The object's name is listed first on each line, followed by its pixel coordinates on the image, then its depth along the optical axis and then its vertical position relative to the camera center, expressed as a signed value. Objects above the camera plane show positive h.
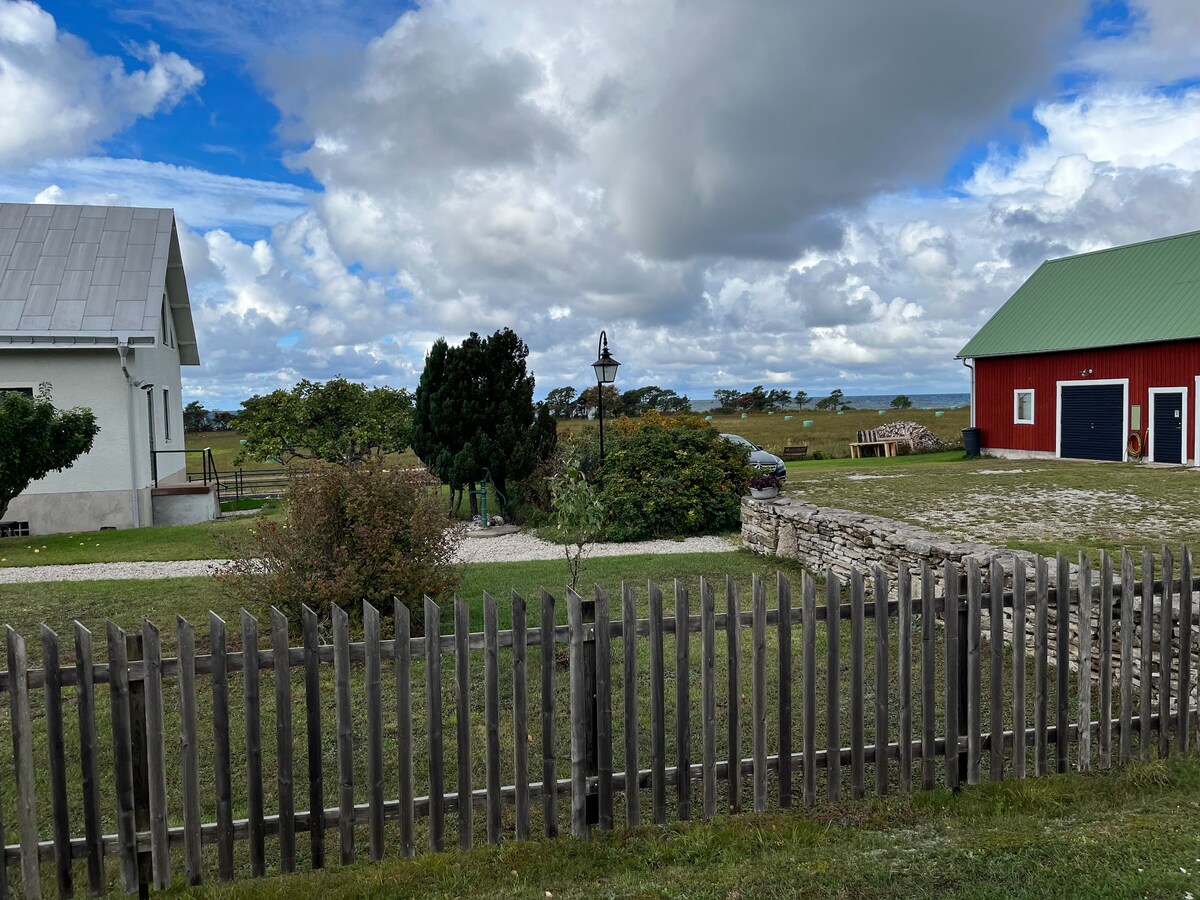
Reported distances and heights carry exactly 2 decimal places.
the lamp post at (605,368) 17.70 +1.09
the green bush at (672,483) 15.67 -1.22
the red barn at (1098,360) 25.05 +1.53
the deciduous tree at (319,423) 28.36 +0.20
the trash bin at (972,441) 31.64 -1.11
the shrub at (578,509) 8.67 -0.89
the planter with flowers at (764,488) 14.74 -1.22
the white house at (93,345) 18.56 +1.95
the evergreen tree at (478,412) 18.20 +0.27
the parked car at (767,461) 19.86 -1.10
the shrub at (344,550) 8.35 -1.22
